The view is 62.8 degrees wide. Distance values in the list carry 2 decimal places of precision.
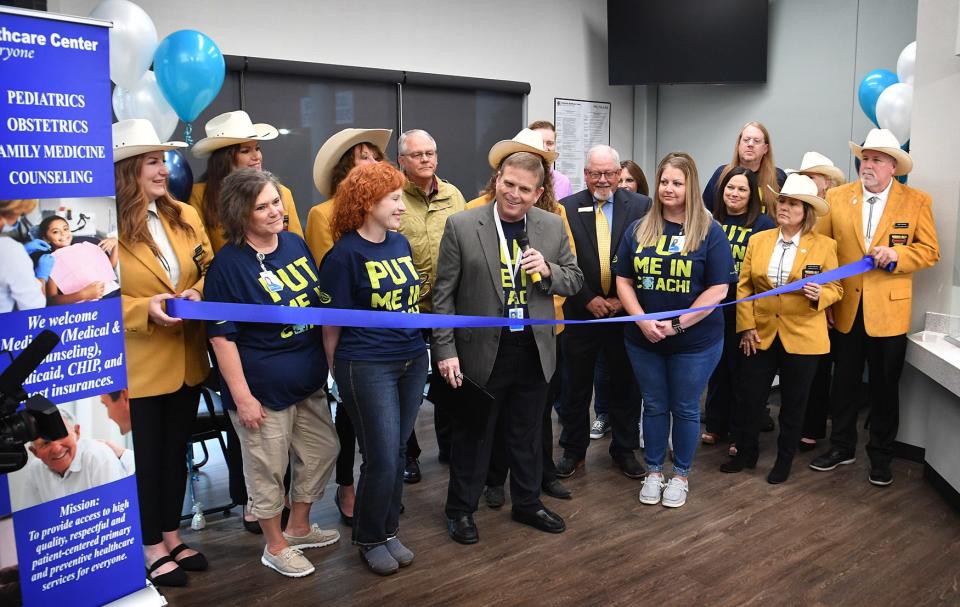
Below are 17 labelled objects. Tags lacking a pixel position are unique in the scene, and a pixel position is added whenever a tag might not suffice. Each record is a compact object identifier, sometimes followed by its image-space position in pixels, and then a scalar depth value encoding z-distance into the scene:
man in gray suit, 3.06
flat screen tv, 6.74
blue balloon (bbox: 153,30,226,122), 3.88
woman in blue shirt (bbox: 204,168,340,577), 2.75
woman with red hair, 2.84
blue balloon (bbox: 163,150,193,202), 3.56
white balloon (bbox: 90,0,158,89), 3.73
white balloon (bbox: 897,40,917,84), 4.73
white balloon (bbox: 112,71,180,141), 4.04
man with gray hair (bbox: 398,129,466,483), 3.42
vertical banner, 2.08
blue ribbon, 2.67
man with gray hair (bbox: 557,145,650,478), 3.91
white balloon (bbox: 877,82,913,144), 4.69
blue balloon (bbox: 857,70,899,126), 5.37
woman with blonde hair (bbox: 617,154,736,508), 3.46
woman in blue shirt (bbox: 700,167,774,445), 4.18
